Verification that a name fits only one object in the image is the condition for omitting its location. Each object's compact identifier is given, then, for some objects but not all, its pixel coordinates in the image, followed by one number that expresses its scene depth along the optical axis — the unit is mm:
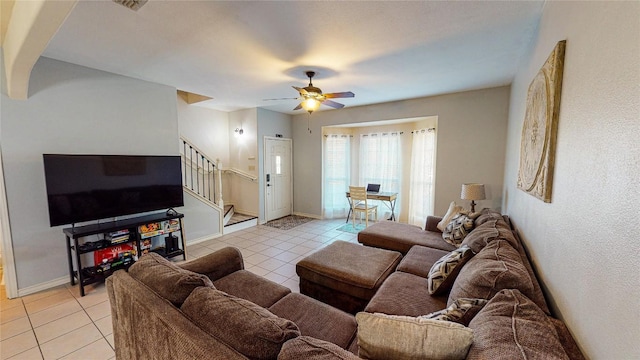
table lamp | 3596
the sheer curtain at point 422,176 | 4844
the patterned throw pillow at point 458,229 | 2906
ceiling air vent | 1754
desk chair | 5168
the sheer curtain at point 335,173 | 6066
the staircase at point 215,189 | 4750
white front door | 5777
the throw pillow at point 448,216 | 3427
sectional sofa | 931
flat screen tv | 2730
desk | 5154
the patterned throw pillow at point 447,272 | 1831
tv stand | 2830
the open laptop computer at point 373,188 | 5528
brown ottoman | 2188
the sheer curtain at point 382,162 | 5566
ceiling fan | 3127
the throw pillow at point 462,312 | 1250
